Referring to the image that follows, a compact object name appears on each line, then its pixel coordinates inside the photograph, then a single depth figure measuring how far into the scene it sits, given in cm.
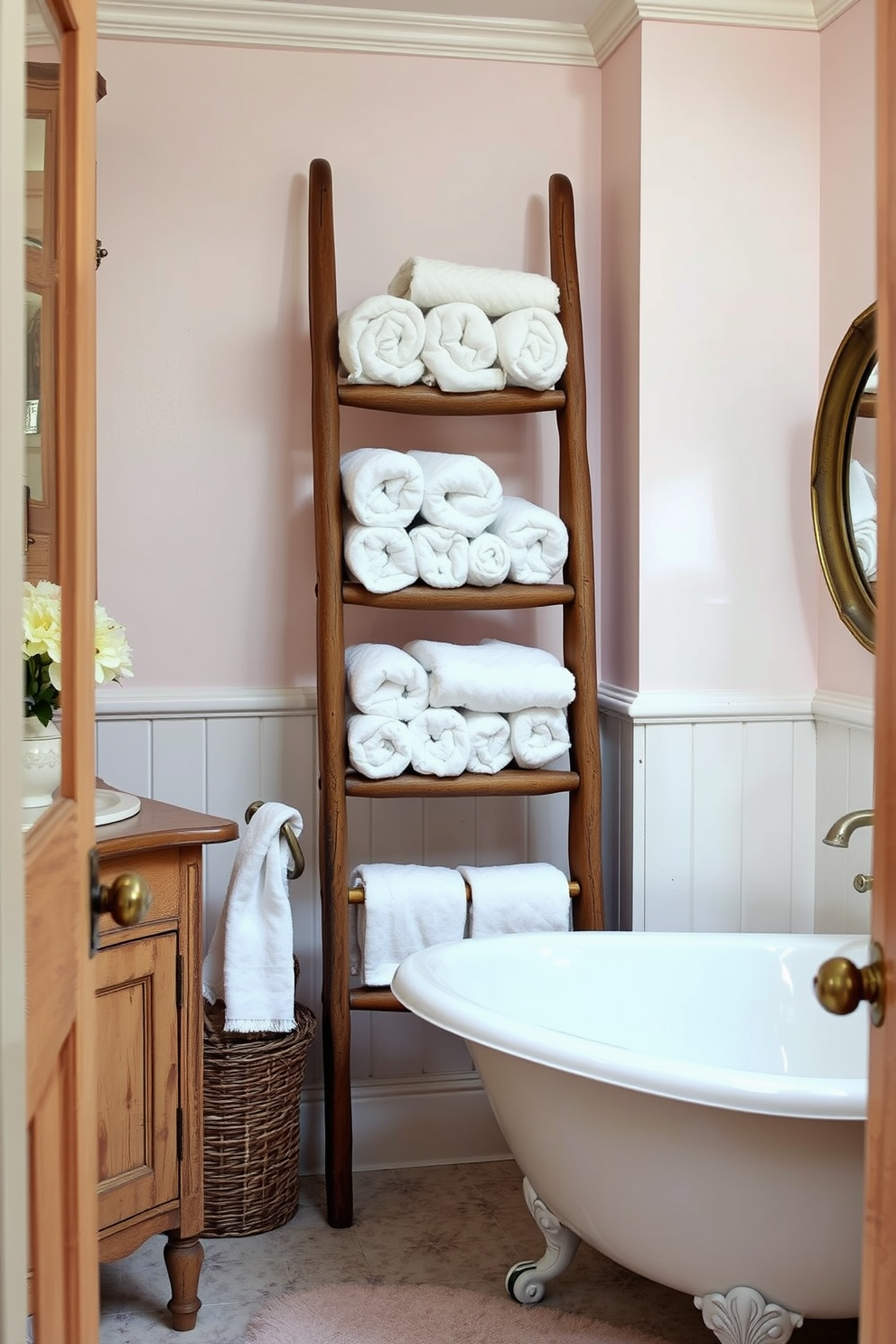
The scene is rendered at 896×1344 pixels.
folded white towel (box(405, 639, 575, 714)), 247
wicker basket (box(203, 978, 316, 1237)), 241
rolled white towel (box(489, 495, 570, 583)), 254
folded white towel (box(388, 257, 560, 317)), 249
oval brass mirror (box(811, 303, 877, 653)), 249
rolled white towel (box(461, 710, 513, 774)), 253
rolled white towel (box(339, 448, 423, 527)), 243
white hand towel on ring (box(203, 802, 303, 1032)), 238
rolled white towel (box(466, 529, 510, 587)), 250
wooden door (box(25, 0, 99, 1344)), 101
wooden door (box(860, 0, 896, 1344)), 96
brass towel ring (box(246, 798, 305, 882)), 239
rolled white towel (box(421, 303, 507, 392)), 249
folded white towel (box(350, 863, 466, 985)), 248
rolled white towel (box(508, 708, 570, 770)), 255
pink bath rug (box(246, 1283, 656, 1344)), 211
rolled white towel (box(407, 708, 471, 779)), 250
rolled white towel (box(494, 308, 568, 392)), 251
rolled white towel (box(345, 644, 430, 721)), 246
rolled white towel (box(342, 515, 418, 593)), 245
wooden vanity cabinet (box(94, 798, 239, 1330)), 201
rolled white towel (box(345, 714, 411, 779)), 246
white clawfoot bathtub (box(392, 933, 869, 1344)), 173
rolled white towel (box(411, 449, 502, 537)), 248
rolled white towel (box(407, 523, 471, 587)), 248
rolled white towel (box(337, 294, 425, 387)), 247
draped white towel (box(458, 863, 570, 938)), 252
